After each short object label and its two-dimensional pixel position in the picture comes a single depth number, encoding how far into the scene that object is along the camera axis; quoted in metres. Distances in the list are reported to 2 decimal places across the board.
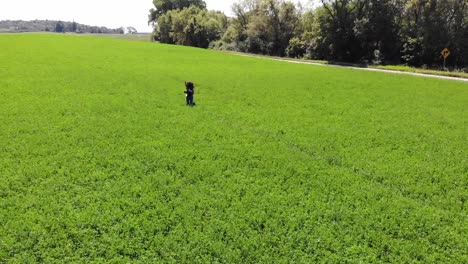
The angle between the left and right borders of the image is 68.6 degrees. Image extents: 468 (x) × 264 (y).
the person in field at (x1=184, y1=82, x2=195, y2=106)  20.12
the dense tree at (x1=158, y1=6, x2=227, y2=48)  96.06
